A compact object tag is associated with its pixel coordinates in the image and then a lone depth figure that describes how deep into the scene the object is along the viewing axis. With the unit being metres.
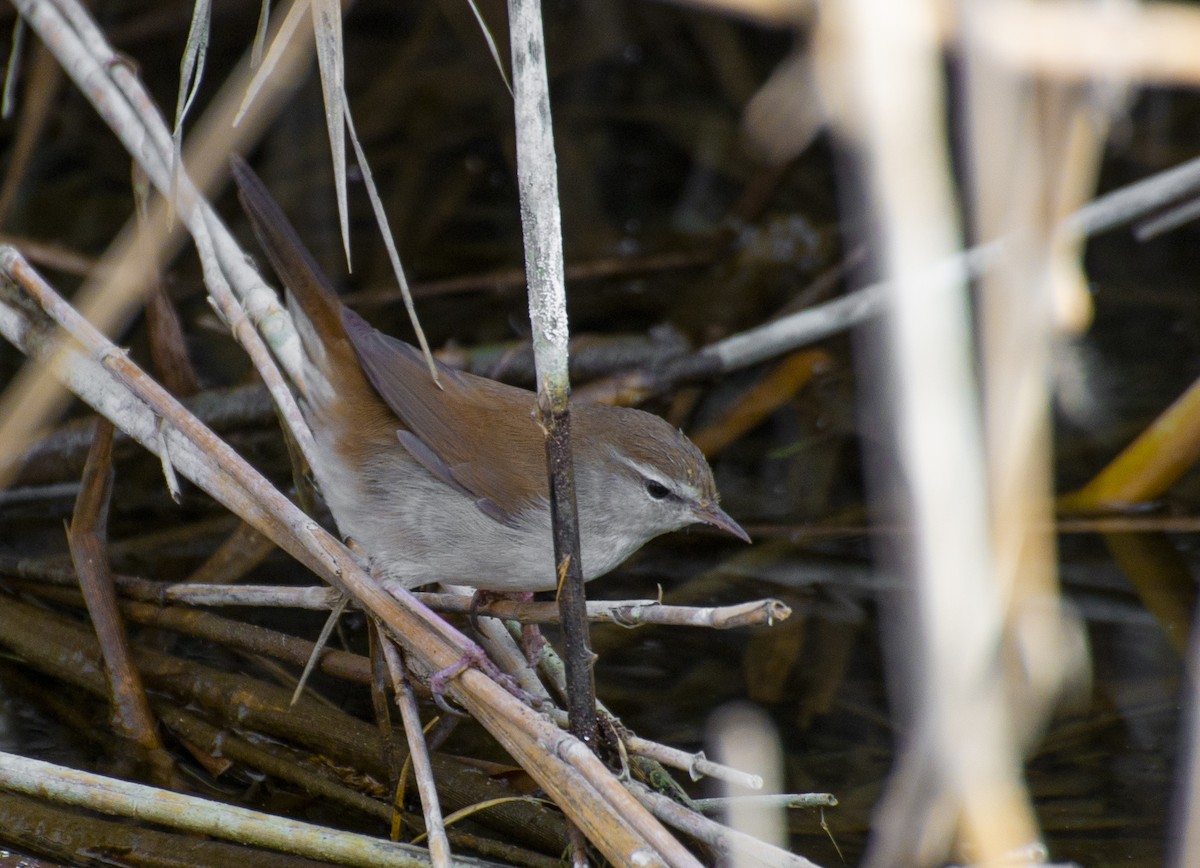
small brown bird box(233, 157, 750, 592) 6.50
